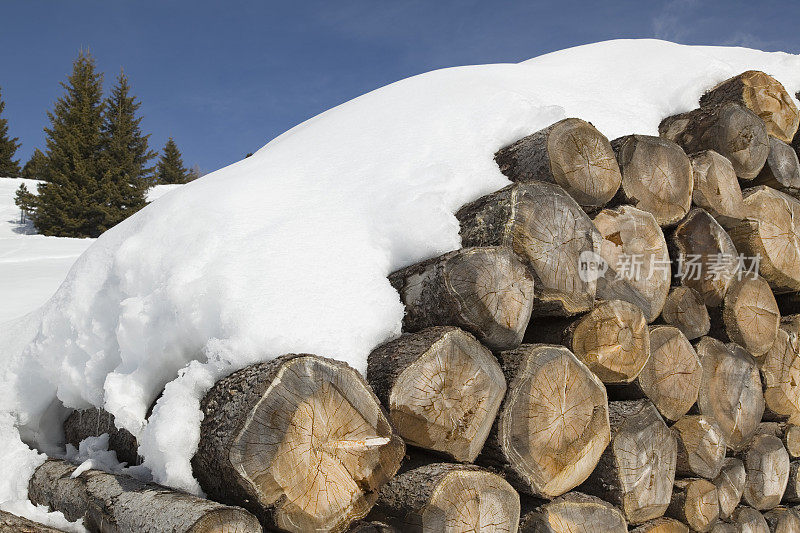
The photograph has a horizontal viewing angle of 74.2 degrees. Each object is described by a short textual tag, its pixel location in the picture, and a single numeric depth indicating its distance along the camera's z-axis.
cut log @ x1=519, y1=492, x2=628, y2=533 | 1.81
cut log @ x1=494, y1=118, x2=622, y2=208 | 2.10
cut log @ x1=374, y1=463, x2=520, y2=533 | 1.50
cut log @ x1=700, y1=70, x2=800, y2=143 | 3.15
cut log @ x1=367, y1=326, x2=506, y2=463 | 1.58
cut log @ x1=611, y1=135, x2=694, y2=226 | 2.34
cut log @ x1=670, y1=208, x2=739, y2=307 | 2.53
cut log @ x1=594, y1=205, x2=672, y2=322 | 2.20
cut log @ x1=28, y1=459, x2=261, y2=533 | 1.26
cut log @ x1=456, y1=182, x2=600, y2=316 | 1.88
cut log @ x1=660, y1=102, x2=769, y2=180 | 2.86
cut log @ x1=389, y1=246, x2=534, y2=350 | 1.71
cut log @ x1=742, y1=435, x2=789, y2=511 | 2.83
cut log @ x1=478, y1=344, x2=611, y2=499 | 1.74
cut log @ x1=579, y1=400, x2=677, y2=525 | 2.03
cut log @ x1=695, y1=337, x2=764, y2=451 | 2.55
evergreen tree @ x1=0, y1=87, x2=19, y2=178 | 20.92
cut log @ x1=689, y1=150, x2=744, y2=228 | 2.66
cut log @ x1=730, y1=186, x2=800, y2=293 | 2.88
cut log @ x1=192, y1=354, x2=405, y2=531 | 1.34
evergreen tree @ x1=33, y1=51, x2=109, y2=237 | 14.04
